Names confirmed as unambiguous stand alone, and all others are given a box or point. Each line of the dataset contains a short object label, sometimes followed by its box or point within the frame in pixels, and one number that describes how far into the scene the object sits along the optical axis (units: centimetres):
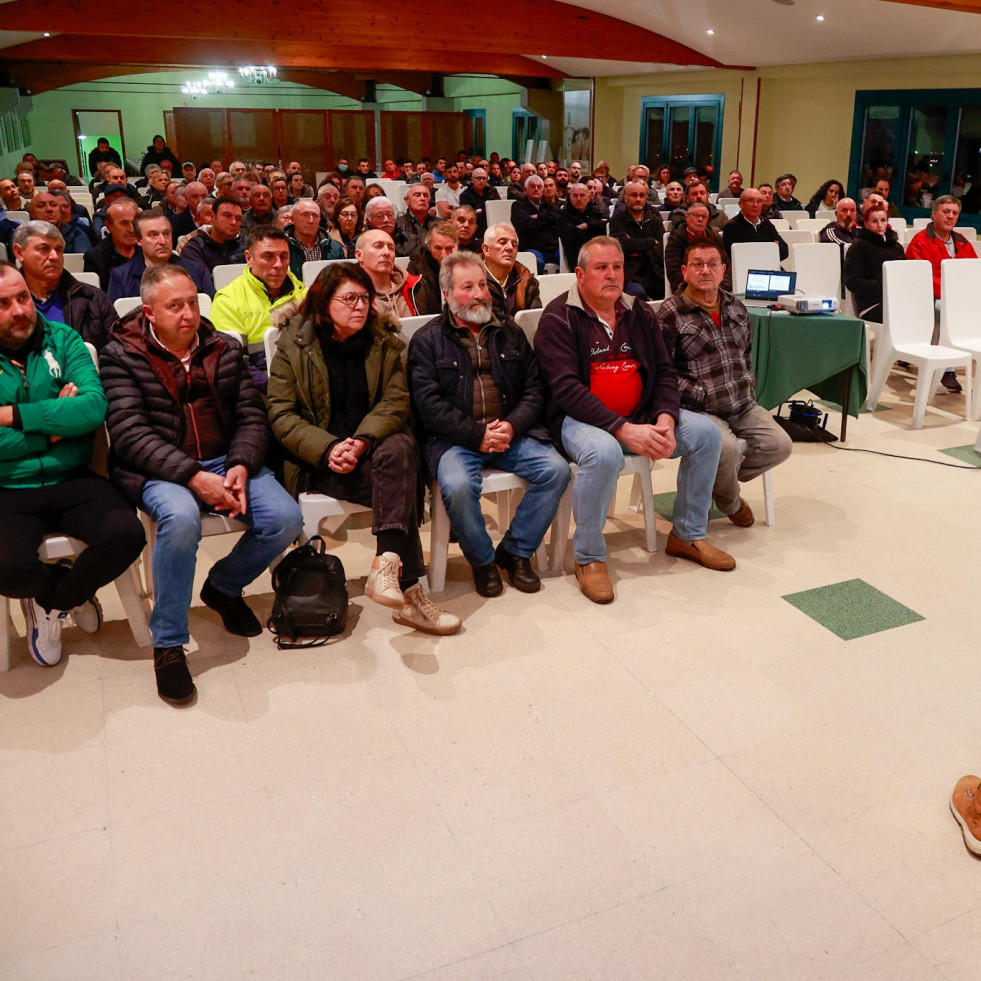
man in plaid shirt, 353
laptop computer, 464
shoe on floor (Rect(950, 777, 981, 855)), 203
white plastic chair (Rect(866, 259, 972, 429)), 486
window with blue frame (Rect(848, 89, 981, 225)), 1112
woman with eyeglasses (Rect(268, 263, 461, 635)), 288
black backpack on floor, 282
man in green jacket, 255
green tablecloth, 434
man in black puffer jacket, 262
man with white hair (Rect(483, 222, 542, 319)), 397
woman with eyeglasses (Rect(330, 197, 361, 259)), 585
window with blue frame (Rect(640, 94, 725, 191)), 1492
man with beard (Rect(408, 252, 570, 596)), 308
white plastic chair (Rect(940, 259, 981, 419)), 498
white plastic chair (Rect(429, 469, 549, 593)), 309
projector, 436
